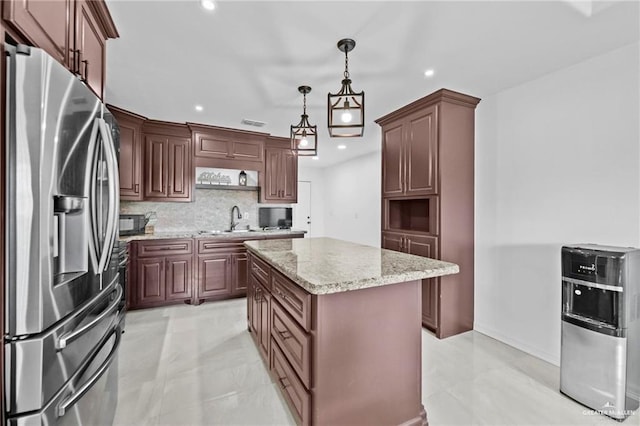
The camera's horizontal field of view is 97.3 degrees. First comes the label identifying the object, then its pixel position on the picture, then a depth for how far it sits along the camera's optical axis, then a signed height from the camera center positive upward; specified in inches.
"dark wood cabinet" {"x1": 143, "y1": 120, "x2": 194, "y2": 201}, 153.4 +27.3
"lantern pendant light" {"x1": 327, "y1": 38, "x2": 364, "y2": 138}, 72.7 +26.1
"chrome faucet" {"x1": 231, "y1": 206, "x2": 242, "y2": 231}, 183.1 -6.7
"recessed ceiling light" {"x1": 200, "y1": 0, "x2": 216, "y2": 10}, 64.9 +48.4
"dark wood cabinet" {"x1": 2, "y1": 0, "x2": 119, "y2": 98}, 41.6 +33.1
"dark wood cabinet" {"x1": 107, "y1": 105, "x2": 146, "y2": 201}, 140.1 +28.7
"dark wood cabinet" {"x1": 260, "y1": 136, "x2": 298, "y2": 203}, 182.7 +24.9
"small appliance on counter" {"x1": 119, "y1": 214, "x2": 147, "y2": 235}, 142.4 -6.9
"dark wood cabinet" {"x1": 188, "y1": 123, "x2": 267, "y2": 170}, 163.0 +38.7
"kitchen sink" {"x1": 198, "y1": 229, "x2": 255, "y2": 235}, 163.1 -12.4
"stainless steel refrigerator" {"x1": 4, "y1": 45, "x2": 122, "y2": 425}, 37.9 -4.8
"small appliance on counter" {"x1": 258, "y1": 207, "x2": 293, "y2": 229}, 193.0 -3.9
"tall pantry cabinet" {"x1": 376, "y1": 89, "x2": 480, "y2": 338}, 115.0 +10.0
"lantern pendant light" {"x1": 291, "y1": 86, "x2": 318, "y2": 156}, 98.2 +26.4
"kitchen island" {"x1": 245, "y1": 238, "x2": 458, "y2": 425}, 55.5 -27.1
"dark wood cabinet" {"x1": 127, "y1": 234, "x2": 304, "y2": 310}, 142.3 -32.1
